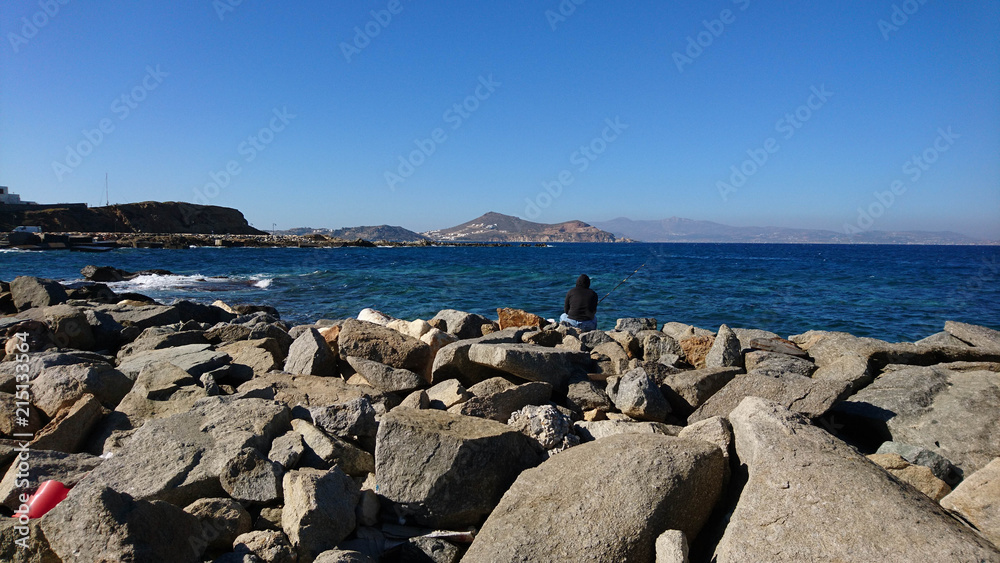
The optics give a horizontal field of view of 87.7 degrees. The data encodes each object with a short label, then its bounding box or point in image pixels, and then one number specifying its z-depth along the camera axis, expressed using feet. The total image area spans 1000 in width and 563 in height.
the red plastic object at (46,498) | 10.21
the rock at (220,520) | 9.44
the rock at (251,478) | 10.51
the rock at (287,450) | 11.48
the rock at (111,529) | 8.03
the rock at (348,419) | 12.77
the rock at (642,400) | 15.15
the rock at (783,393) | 13.39
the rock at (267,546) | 9.09
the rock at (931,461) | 12.12
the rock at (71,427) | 13.08
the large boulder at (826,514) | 7.63
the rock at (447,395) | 14.80
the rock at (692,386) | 15.78
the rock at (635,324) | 34.50
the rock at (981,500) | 8.99
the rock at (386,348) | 18.47
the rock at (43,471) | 10.48
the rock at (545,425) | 12.82
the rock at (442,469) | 10.68
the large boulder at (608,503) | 8.67
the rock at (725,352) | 19.88
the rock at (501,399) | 14.29
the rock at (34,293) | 39.39
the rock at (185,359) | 18.57
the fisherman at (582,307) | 34.22
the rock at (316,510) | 9.37
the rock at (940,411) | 13.29
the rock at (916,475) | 10.78
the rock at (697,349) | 22.36
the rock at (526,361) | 16.29
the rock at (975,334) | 22.20
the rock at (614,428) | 13.56
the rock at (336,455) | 11.68
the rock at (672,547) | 8.21
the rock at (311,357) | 18.70
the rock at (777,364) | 18.69
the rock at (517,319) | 30.83
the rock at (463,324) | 26.81
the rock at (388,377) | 17.09
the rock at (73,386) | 15.53
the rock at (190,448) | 10.73
